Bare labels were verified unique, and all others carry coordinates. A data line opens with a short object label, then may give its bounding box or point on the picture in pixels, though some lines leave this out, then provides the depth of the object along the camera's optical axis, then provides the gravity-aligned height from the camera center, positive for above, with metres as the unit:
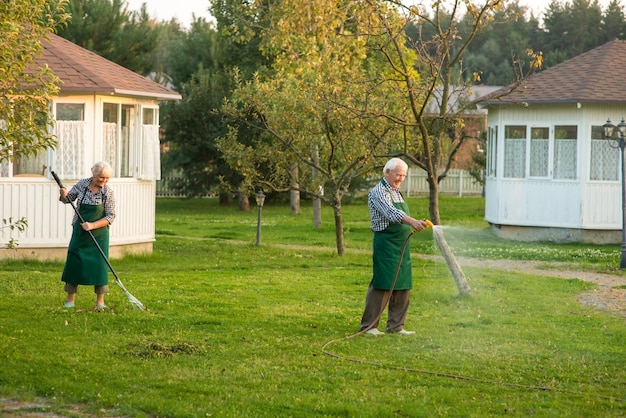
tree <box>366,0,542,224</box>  13.17 +1.58
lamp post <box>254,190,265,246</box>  22.03 -0.59
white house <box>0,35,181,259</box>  17.81 +0.43
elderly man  10.53 -0.68
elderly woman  11.90 -0.48
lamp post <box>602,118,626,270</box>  18.84 +0.07
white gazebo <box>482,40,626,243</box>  23.58 +0.69
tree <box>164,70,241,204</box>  35.59 +1.81
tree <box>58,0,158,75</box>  35.94 +5.20
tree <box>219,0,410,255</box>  17.77 +1.12
